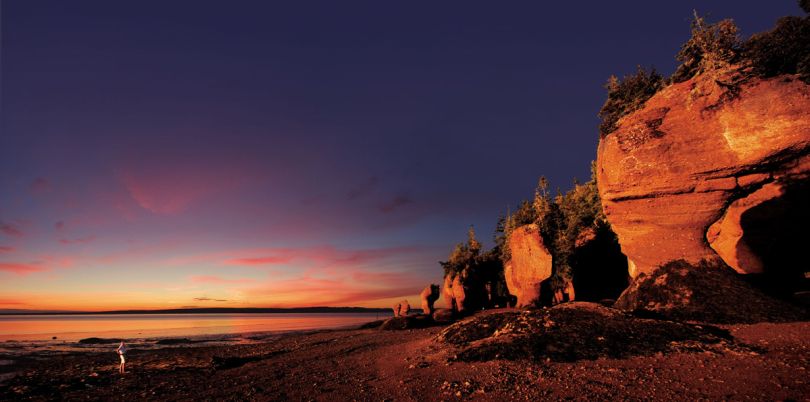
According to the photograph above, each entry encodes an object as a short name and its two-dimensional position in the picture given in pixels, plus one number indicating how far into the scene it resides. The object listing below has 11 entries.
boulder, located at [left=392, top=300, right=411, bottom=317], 78.88
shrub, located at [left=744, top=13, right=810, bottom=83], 20.62
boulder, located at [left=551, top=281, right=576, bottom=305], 47.72
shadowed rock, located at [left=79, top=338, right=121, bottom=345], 49.06
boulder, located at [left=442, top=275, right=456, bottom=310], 68.75
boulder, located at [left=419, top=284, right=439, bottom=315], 74.31
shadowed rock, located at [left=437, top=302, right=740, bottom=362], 14.88
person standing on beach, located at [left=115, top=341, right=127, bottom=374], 23.80
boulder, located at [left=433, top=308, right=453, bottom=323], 51.46
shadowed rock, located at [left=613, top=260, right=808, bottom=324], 18.89
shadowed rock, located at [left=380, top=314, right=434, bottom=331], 43.72
